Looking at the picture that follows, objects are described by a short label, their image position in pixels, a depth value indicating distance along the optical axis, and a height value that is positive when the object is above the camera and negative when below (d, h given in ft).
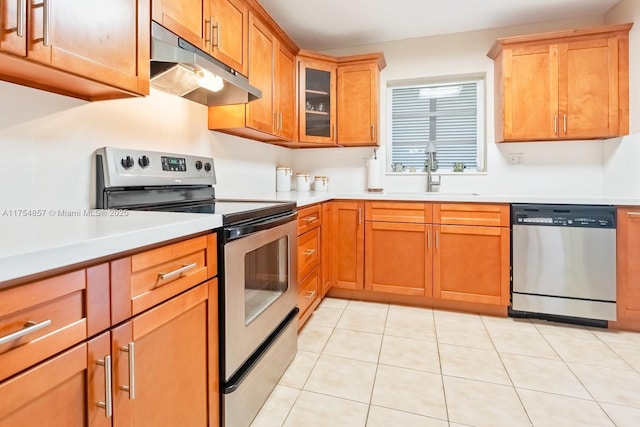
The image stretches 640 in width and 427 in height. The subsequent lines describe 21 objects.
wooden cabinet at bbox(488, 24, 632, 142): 8.30 +3.18
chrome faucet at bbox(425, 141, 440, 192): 10.25 +1.47
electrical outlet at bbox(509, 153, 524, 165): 9.77 +1.49
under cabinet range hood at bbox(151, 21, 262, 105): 4.66 +2.20
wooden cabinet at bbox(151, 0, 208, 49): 4.82 +2.92
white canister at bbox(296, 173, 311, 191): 10.85 +0.91
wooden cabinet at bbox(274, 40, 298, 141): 8.56 +3.08
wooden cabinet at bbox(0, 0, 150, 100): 3.05 +1.68
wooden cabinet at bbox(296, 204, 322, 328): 7.25 -1.15
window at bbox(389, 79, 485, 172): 10.49 +2.77
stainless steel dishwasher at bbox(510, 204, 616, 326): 7.54 -1.18
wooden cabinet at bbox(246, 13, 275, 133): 7.30 +3.13
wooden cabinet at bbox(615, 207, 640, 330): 7.36 -1.16
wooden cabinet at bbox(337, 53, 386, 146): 10.11 +3.36
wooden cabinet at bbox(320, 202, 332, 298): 8.85 -1.04
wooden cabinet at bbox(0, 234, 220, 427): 2.07 -1.05
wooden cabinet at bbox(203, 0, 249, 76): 5.88 +3.32
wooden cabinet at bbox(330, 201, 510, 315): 8.35 -1.13
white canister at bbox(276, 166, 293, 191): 10.50 +0.99
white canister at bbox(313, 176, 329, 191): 10.97 +0.88
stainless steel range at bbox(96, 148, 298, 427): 4.13 -0.71
